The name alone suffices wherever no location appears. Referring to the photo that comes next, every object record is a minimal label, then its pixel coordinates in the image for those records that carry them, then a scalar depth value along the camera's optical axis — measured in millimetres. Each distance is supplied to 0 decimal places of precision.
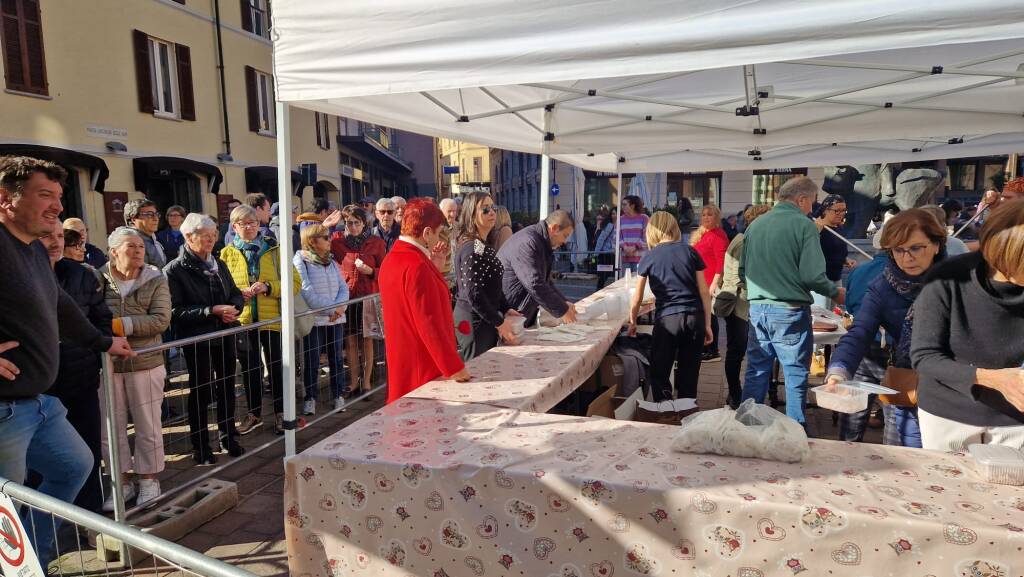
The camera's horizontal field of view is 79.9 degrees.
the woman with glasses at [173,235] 7184
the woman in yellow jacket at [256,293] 4672
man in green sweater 3816
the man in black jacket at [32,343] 2211
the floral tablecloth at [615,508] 1629
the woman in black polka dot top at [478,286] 3709
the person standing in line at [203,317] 4035
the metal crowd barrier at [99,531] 1085
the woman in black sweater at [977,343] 1854
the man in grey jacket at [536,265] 4070
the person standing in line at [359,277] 5641
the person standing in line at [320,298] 4918
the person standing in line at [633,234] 9141
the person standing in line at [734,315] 5234
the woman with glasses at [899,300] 2582
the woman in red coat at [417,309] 2752
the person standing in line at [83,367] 2990
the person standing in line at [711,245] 6562
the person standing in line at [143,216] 4641
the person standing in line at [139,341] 3404
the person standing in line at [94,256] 4812
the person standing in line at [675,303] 4295
